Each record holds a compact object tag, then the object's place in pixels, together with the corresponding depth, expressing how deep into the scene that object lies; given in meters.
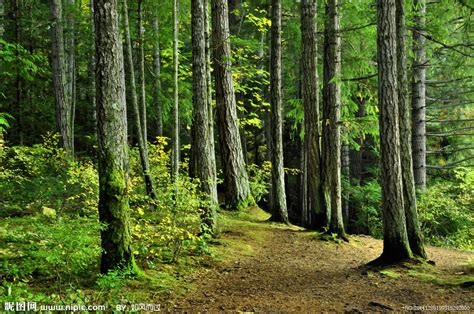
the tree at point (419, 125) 13.64
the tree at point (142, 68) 10.00
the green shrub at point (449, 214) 13.09
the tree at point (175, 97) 7.75
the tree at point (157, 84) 12.14
